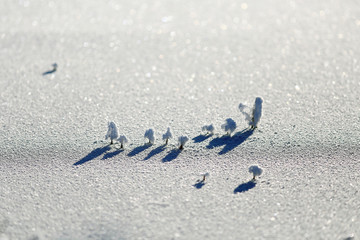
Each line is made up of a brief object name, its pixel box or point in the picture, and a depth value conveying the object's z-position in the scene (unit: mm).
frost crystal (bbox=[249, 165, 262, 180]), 4449
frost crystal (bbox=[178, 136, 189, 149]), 4980
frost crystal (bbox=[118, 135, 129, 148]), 5008
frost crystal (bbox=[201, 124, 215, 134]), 5281
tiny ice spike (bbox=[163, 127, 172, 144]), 5070
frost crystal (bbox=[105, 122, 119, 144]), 5020
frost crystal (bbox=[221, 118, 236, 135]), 5223
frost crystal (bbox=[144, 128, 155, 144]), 5062
